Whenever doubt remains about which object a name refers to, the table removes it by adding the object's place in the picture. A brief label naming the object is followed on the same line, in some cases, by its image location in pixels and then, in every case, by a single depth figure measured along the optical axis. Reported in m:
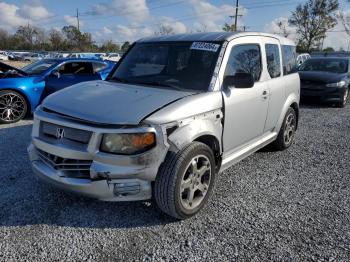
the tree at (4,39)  77.80
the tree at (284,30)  45.76
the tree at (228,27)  43.62
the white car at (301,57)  18.76
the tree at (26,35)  78.06
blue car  7.37
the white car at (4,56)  43.28
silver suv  2.99
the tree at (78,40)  64.44
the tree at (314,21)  39.50
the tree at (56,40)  69.38
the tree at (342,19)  29.31
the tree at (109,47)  71.12
